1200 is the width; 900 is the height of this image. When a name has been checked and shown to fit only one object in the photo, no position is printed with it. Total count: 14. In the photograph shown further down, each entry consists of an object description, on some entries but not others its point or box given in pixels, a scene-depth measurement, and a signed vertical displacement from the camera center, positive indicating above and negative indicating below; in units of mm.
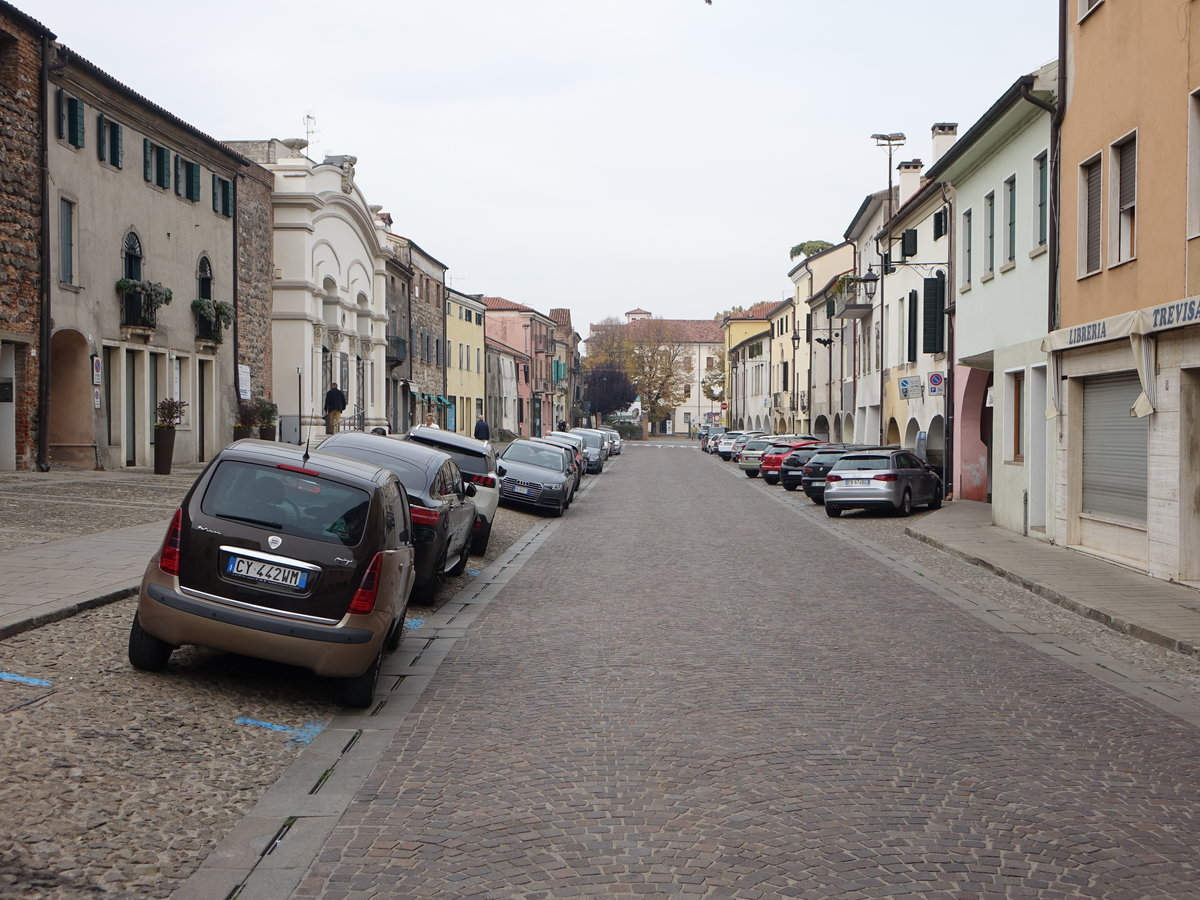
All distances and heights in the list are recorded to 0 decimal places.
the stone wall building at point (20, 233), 22781 +3655
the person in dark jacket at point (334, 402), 38125 +718
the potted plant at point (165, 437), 26109 -242
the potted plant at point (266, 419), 34969 +180
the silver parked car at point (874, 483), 24891 -1204
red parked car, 38938 -1125
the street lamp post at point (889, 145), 36656 +8449
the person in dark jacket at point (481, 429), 47081 -164
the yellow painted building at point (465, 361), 71000 +3847
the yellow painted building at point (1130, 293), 13750 +1635
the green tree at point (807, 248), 83562 +12020
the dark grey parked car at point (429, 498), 11875 -769
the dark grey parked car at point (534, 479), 24688 -1117
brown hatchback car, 7258 -912
